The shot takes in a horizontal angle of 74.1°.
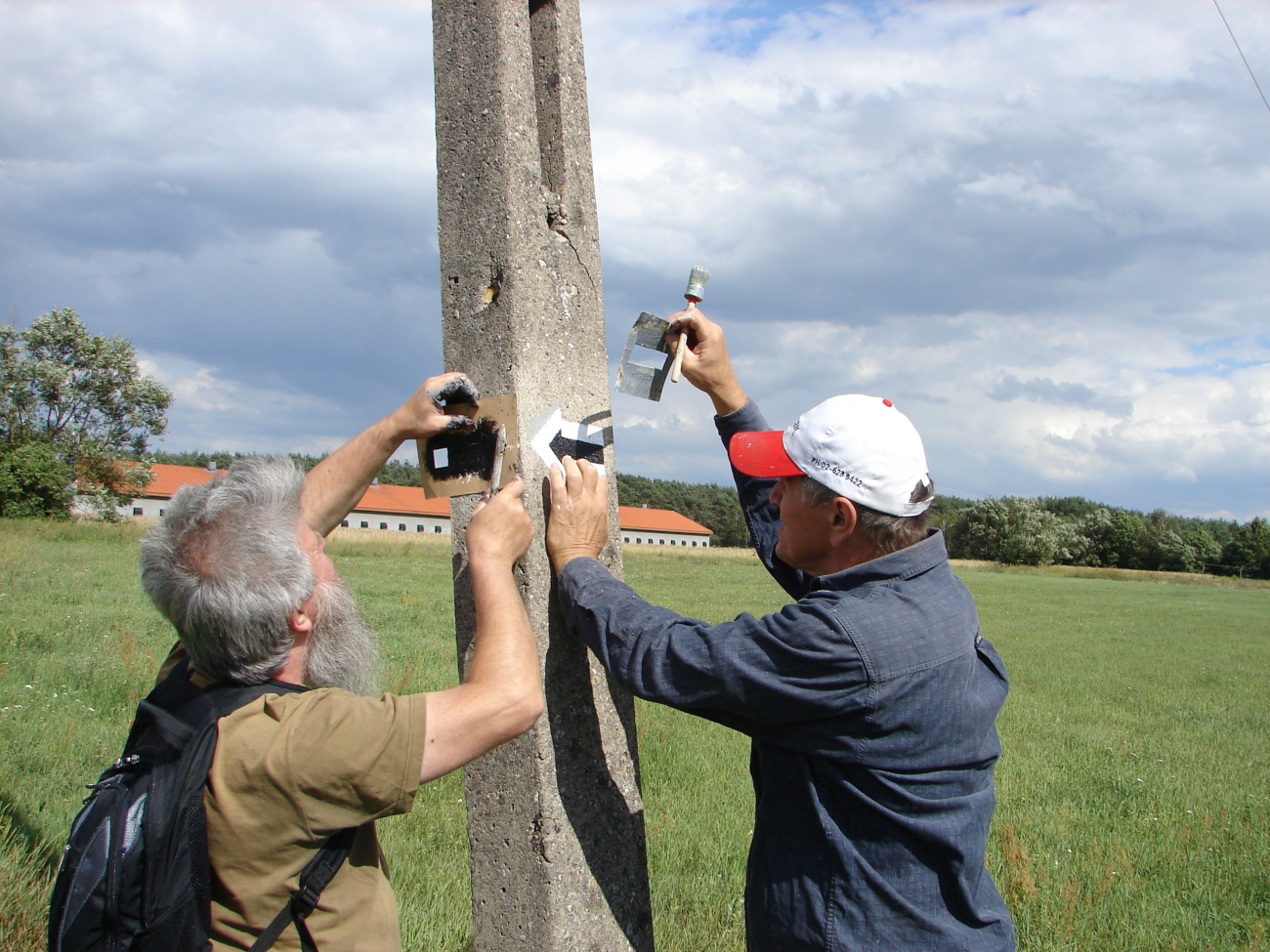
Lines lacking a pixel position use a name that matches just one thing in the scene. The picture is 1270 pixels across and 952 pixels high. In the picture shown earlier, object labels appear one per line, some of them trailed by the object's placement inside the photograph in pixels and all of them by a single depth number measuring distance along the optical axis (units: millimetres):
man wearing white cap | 1938
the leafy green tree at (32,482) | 34219
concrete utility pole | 2488
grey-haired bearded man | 1645
